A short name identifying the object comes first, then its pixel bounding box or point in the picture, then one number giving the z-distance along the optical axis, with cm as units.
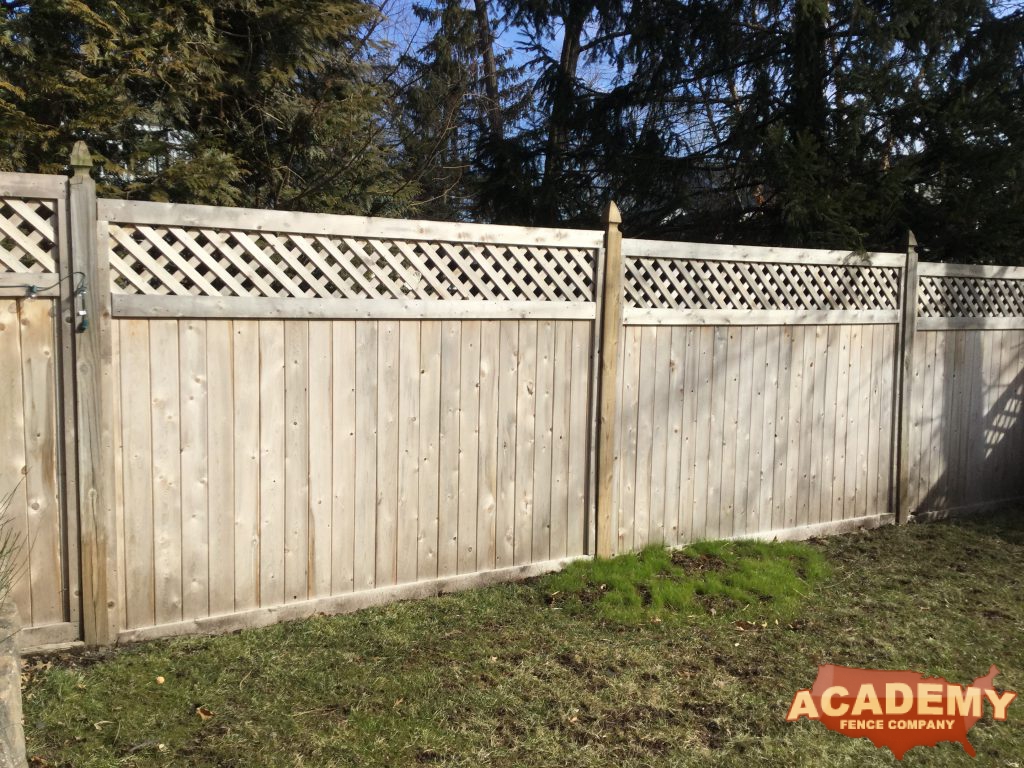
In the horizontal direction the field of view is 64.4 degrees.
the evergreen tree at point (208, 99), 553
